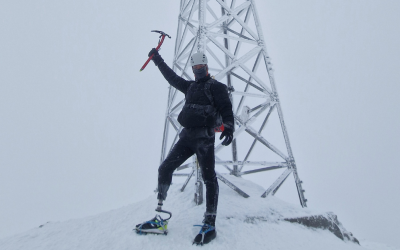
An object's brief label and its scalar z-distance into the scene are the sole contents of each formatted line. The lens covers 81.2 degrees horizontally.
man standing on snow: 2.78
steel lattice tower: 4.35
